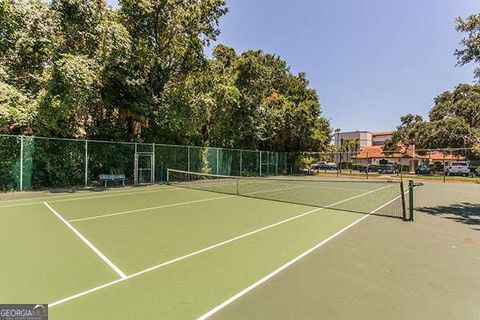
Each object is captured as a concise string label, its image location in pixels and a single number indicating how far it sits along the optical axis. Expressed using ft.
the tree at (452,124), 136.36
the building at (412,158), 114.79
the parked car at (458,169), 116.96
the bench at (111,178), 62.34
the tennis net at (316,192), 43.72
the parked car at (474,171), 105.58
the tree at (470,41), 40.50
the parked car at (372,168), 135.44
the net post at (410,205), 32.54
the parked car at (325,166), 168.39
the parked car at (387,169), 125.18
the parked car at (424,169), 127.13
